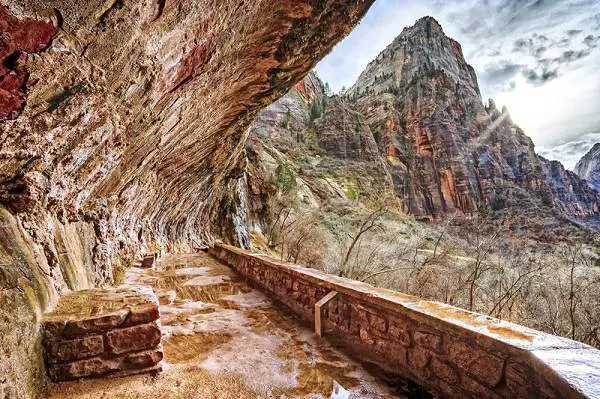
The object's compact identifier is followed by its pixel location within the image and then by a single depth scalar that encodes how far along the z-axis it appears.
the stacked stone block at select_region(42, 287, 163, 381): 2.24
